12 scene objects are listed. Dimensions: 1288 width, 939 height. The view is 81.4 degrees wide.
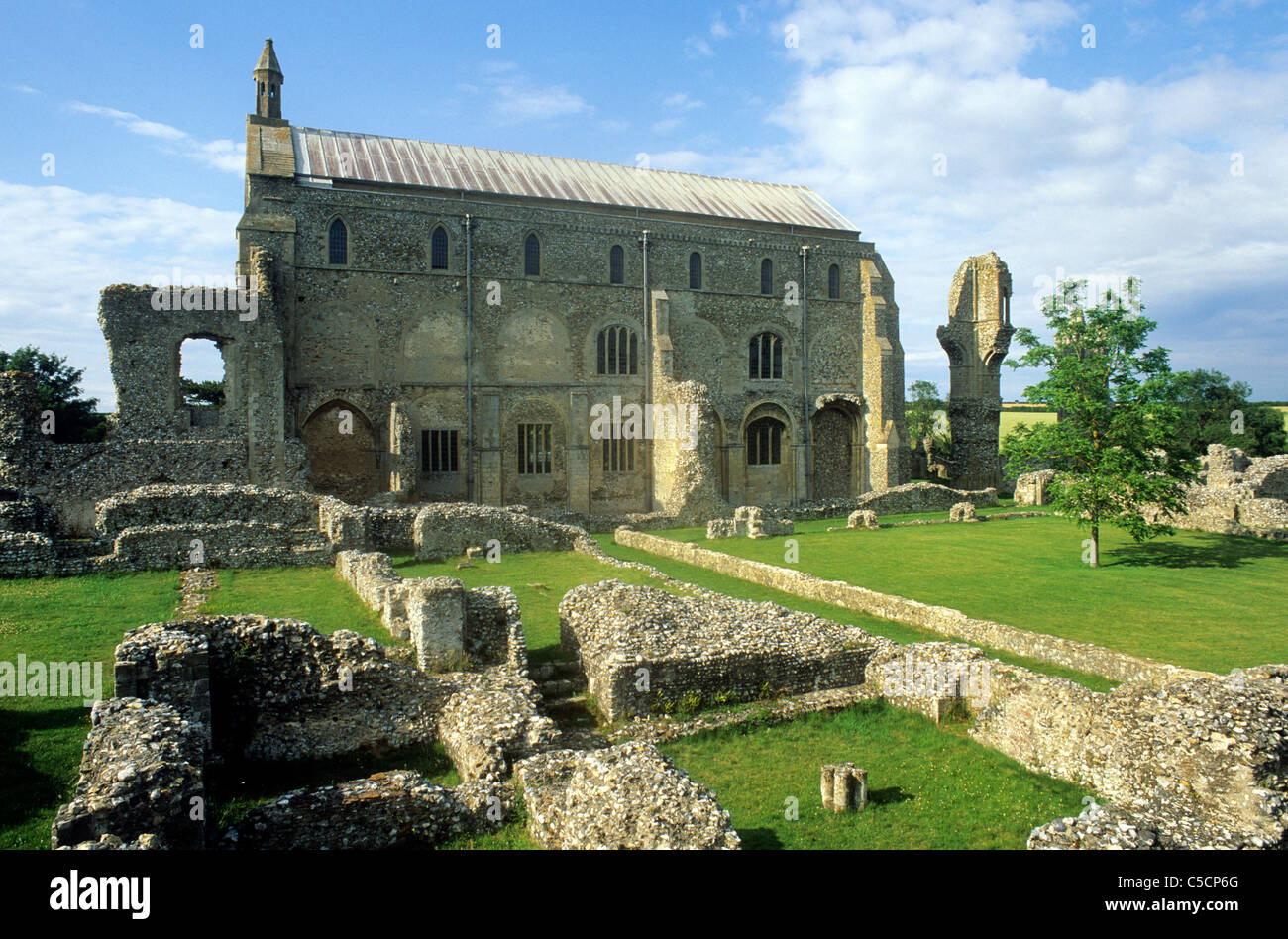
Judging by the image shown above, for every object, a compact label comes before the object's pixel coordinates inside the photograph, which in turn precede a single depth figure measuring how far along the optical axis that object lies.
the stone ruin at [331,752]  5.36
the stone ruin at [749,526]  26.27
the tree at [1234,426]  51.91
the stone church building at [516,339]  26.05
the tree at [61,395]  40.19
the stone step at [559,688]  10.34
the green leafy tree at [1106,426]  19.47
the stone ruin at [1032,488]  35.91
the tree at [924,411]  76.00
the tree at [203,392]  52.03
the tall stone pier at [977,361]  41.41
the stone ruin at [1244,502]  25.69
